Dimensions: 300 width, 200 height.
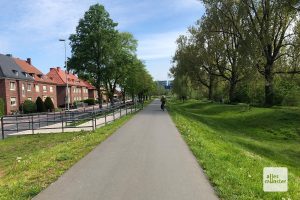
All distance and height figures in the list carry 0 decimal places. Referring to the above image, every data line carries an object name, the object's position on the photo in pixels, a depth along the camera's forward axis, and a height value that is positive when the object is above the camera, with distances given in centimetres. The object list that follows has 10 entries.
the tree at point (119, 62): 3352 +499
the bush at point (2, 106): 3079 -84
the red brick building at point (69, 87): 5298 +252
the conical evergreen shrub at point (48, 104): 3756 -94
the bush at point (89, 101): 5664 -104
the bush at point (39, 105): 3606 -99
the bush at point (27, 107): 3454 -119
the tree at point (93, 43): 3216 +740
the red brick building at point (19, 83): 3338 +257
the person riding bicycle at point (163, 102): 2554 -82
